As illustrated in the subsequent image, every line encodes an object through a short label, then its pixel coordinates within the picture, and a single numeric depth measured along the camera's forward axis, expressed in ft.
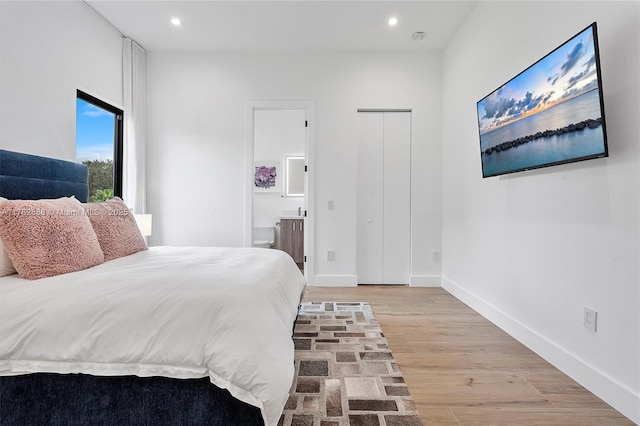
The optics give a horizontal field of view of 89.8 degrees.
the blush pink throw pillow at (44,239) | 5.49
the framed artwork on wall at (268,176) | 19.65
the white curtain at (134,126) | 12.42
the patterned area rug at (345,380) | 5.07
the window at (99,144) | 10.78
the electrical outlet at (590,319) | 5.83
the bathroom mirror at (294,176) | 19.66
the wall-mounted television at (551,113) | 5.49
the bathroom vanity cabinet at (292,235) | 18.04
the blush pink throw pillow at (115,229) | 7.31
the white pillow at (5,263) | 5.67
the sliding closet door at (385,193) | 13.70
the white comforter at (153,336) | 3.99
